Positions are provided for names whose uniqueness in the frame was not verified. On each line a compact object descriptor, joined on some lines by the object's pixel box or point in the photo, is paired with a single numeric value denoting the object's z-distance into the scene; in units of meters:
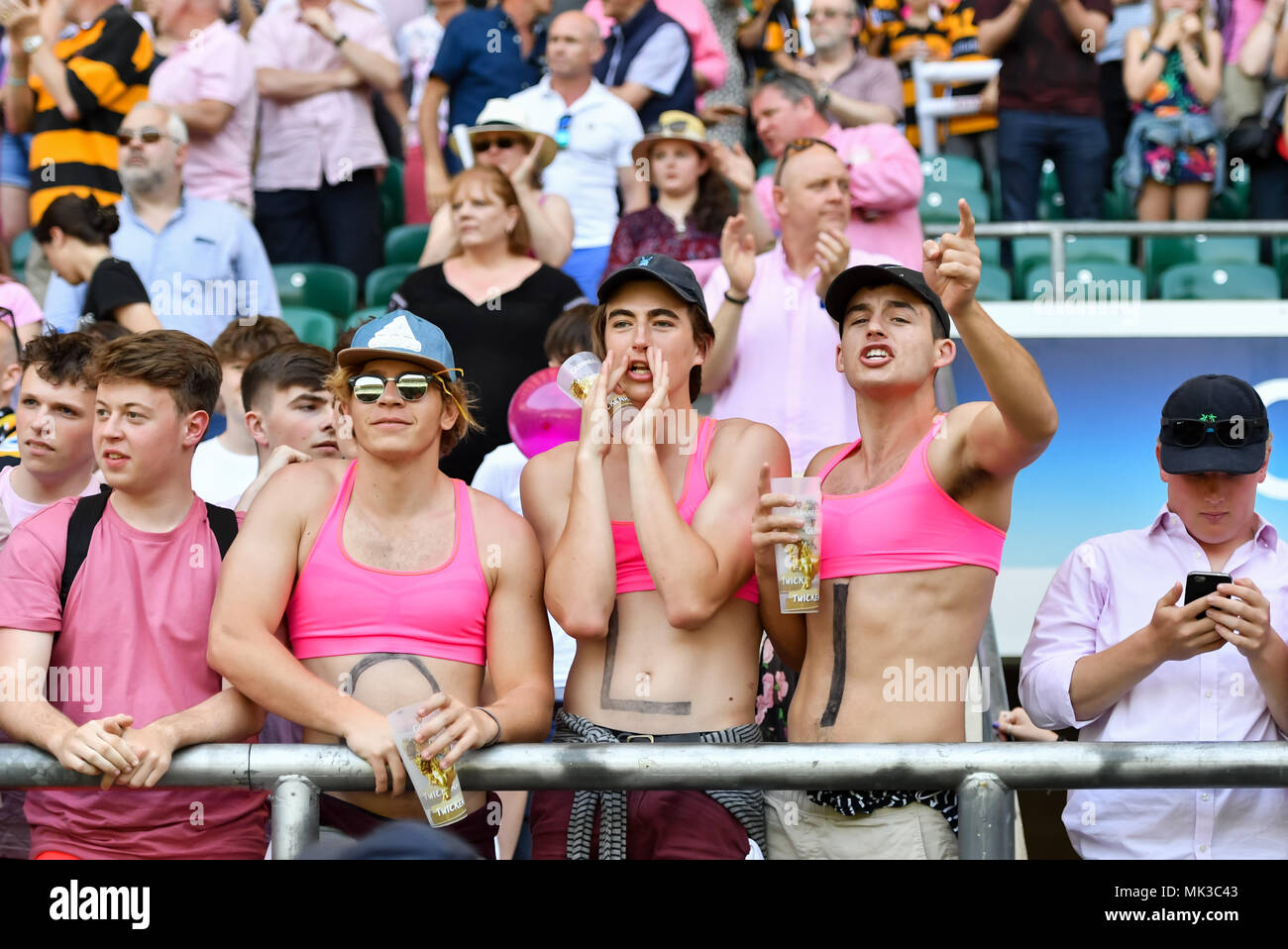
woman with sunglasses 11.98
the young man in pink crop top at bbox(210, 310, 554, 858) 6.23
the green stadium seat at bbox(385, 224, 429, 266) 15.09
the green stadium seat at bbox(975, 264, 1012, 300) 13.77
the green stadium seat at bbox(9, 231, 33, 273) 14.65
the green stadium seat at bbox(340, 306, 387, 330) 12.79
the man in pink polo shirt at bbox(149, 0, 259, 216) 13.85
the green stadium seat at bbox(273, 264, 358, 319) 13.84
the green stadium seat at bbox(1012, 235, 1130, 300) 14.52
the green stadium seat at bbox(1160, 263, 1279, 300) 13.72
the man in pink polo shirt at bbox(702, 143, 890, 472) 9.61
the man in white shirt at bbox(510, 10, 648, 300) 13.34
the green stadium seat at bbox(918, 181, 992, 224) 15.18
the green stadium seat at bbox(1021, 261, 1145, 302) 13.52
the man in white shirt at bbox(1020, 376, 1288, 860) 6.30
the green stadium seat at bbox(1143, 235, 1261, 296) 14.59
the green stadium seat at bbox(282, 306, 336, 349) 12.89
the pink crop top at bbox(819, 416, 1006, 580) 6.59
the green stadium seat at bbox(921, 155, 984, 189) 15.41
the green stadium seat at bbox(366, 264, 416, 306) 13.90
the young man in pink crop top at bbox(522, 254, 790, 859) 6.45
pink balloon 8.93
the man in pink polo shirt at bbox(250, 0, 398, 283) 14.59
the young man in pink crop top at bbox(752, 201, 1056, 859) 6.25
